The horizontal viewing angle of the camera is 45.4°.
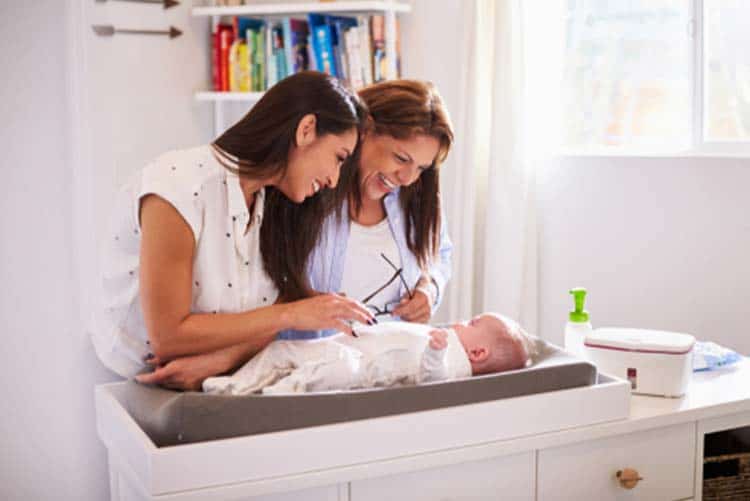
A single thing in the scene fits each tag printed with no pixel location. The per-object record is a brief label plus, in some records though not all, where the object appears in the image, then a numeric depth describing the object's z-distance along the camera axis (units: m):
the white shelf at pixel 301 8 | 3.06
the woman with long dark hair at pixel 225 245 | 1.49
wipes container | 1.80
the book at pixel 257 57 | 3.24
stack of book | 3.13
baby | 1.53
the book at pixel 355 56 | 3.13
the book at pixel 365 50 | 3.12
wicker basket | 1.84
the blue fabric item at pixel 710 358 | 2.03
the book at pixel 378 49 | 3.12
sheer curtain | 3.05
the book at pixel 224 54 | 3.30
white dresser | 1.40
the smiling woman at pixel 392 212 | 1.93
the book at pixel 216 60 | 3.32
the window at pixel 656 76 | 2.75
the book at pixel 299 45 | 3.19
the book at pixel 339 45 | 3.15
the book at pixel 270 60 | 3.22
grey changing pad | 1.36
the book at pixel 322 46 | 3.14
